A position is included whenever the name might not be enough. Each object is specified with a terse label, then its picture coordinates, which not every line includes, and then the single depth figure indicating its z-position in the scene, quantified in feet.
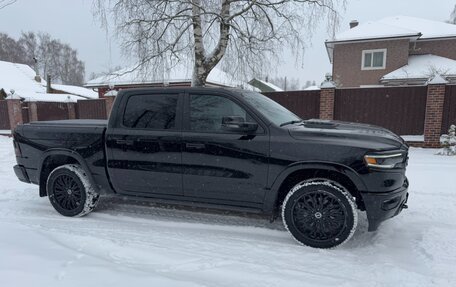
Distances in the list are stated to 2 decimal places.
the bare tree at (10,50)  189.89
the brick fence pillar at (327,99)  35.35
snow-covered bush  28.27
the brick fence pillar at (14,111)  52.37
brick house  66.23
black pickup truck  10.93
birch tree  31.60
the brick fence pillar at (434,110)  30.86
